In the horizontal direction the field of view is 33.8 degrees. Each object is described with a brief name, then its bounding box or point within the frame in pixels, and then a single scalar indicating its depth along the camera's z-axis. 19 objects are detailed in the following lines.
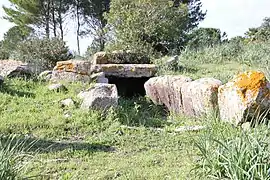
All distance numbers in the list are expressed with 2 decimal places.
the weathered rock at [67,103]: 7.53
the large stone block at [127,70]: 9.91
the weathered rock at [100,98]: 7.18
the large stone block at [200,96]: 6.83
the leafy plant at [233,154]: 3.30
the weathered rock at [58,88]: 8.67
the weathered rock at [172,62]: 11.30
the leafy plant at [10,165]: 3.20
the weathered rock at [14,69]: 9.78
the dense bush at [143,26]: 14.23
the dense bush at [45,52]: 11.69
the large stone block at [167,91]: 7.89
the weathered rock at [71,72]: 9.60
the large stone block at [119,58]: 10.66
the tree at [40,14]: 24.64
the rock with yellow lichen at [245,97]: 6.03
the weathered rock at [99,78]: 9.41
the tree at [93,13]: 26.34
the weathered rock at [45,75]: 9.82
